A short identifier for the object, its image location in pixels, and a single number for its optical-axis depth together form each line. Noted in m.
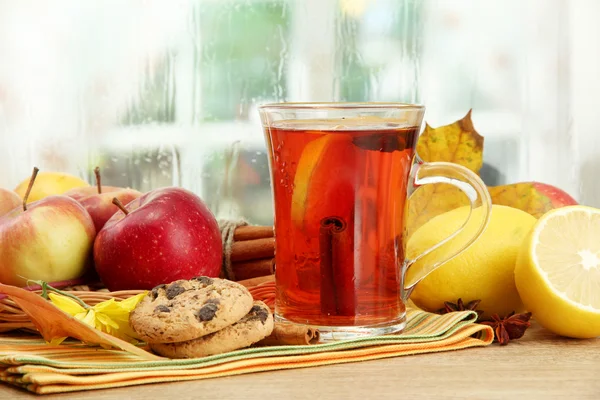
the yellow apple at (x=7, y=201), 0.87
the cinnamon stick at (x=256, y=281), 0.83
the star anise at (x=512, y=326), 0.73
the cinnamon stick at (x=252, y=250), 0.86
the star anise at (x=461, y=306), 0.76
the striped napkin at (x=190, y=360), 0.65
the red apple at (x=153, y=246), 0.79
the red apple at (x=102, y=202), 0.86
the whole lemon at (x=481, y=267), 0.76
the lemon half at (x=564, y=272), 0.72
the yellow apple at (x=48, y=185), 0.97
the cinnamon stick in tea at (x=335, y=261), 0.71
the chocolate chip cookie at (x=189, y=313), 0.67
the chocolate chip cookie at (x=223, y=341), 0.68
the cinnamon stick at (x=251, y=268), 0.86
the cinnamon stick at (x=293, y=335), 0.70
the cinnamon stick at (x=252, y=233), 0.87
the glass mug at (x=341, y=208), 0.70
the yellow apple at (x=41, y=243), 0.80
